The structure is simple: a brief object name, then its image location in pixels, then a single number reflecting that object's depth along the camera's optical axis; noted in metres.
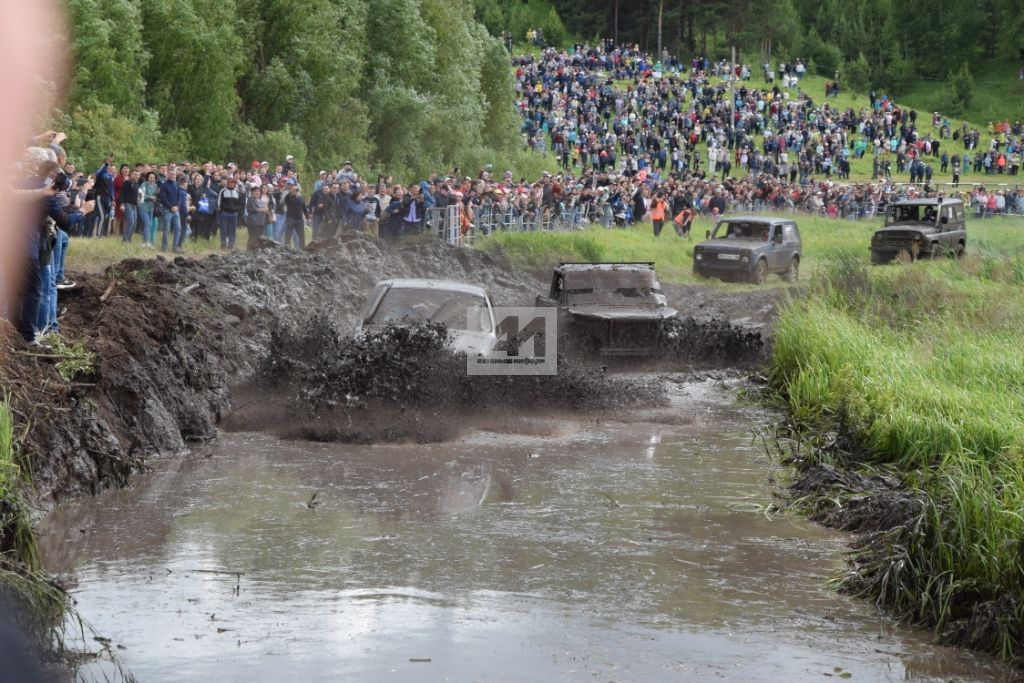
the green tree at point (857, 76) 106.56
